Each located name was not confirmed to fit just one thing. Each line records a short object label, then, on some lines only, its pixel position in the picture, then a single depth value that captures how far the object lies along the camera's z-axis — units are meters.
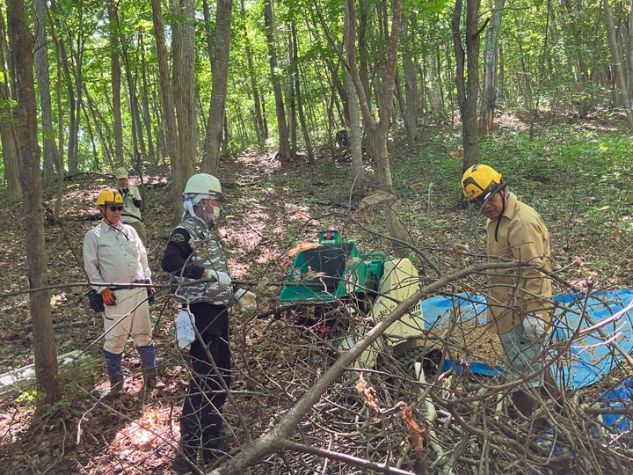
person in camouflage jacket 3.74
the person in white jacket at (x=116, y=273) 4.66
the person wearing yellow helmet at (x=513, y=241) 3.40
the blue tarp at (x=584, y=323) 3.88
